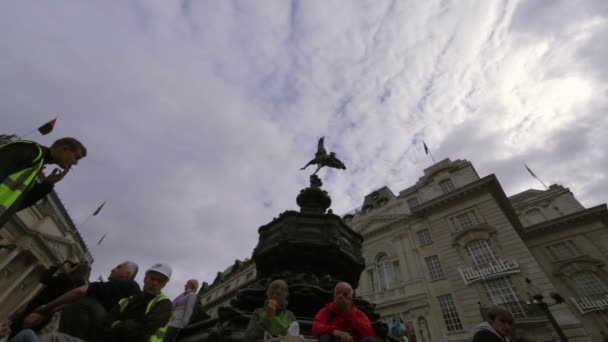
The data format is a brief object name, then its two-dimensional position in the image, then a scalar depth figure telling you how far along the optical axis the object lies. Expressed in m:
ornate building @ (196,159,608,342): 17.06
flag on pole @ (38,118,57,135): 15.67
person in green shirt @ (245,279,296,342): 2.97
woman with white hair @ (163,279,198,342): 4.46
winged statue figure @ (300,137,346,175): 8.68
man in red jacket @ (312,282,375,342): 2.87
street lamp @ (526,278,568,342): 9.86
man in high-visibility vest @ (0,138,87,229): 2.18
